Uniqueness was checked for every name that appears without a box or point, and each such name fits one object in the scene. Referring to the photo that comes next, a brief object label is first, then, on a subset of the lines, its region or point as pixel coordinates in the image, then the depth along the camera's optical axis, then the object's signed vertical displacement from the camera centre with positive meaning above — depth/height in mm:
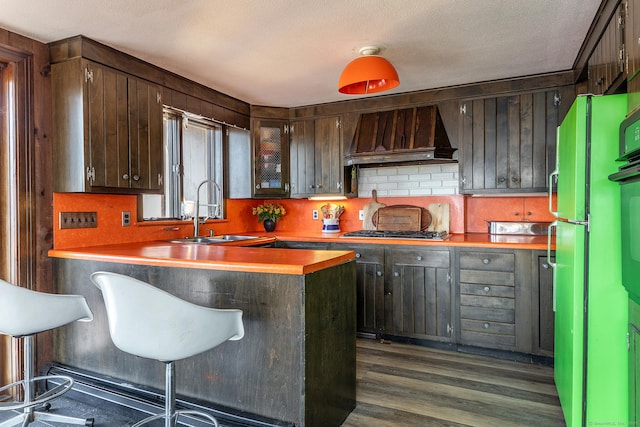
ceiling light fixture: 2311 +805
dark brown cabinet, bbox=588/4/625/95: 1812 +770
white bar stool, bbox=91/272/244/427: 1517 -454
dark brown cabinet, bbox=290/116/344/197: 3963 +520
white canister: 4117 -191
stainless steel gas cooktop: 3307 -247
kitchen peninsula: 1821 -614
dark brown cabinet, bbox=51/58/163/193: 2473 +533
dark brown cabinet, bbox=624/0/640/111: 1506 +651
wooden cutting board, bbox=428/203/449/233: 3752 -92
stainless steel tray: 3375 -189
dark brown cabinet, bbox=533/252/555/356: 2826 -747
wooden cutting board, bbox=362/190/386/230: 4016 -33
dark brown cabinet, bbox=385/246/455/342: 3141 -715
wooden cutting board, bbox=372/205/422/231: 3785 -113
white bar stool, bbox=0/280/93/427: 1871 -554
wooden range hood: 3434 +627
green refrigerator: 1636 -289
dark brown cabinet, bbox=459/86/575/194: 3163 +562
